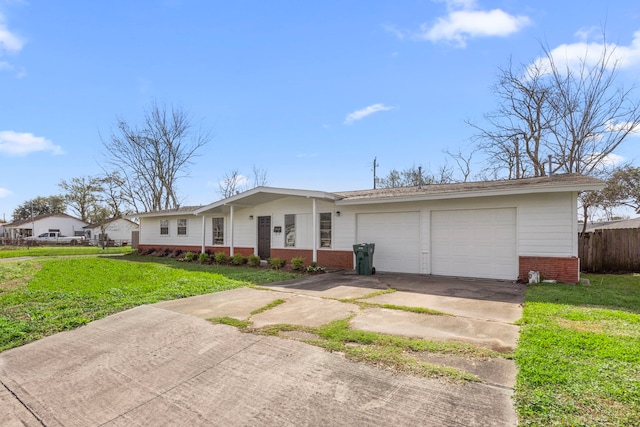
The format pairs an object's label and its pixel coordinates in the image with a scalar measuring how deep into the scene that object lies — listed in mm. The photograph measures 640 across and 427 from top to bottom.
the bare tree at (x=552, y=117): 15789
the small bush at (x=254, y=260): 13687
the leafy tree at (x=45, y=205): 57000
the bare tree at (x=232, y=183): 36594
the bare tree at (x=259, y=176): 35781
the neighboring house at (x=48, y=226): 45344
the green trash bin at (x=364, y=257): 10953
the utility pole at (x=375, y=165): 30155
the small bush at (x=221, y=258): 14805
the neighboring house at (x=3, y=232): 50469
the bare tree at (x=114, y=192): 33312
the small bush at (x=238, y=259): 14117
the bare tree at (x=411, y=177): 27762
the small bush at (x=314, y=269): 11586
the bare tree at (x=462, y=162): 24312
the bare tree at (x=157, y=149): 29594
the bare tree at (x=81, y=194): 40869
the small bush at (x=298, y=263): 11945
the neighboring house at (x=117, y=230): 44156
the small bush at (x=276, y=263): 12680
